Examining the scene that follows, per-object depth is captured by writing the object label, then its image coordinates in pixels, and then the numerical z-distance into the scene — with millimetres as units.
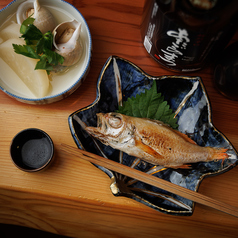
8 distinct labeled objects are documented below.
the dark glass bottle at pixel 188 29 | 256
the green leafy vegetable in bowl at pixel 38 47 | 317
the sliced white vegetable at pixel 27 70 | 336
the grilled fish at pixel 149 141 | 302
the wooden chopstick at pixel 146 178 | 299
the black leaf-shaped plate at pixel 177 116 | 314
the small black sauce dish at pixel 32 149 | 326
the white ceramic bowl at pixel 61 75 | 337
